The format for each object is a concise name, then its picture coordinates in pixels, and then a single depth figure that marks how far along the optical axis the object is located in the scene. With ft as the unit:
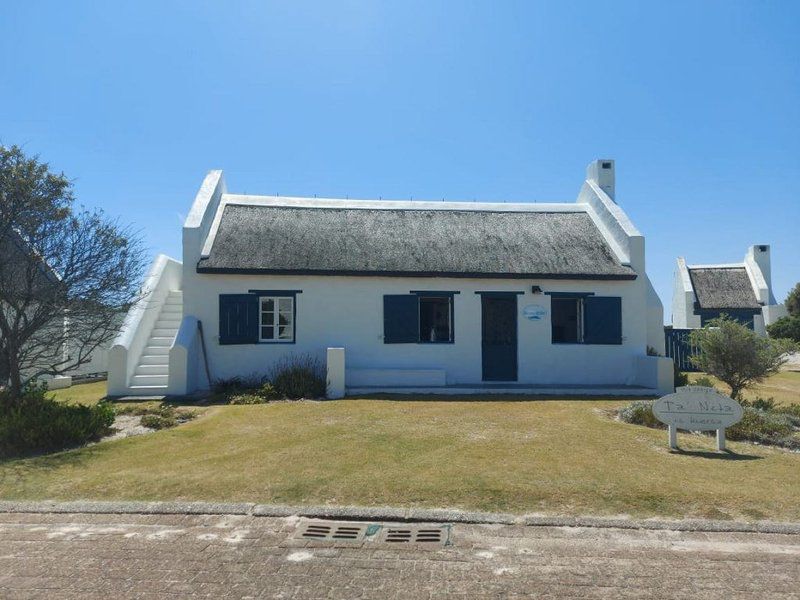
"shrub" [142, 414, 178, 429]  31.04
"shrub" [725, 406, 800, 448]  28.73
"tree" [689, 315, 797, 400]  36.06
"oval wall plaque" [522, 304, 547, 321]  47.44
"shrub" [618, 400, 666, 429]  32.37
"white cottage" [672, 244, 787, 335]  89.56
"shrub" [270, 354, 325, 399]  40.75
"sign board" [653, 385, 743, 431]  26.43
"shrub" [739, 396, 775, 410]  37.40
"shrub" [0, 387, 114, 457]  26.08
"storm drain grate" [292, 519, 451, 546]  16.12
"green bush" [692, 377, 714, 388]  44.49
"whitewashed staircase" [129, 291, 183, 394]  41.85
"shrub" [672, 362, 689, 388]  47.60
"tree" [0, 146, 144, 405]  29.96
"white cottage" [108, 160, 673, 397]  44.80
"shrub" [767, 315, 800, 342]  85.92
